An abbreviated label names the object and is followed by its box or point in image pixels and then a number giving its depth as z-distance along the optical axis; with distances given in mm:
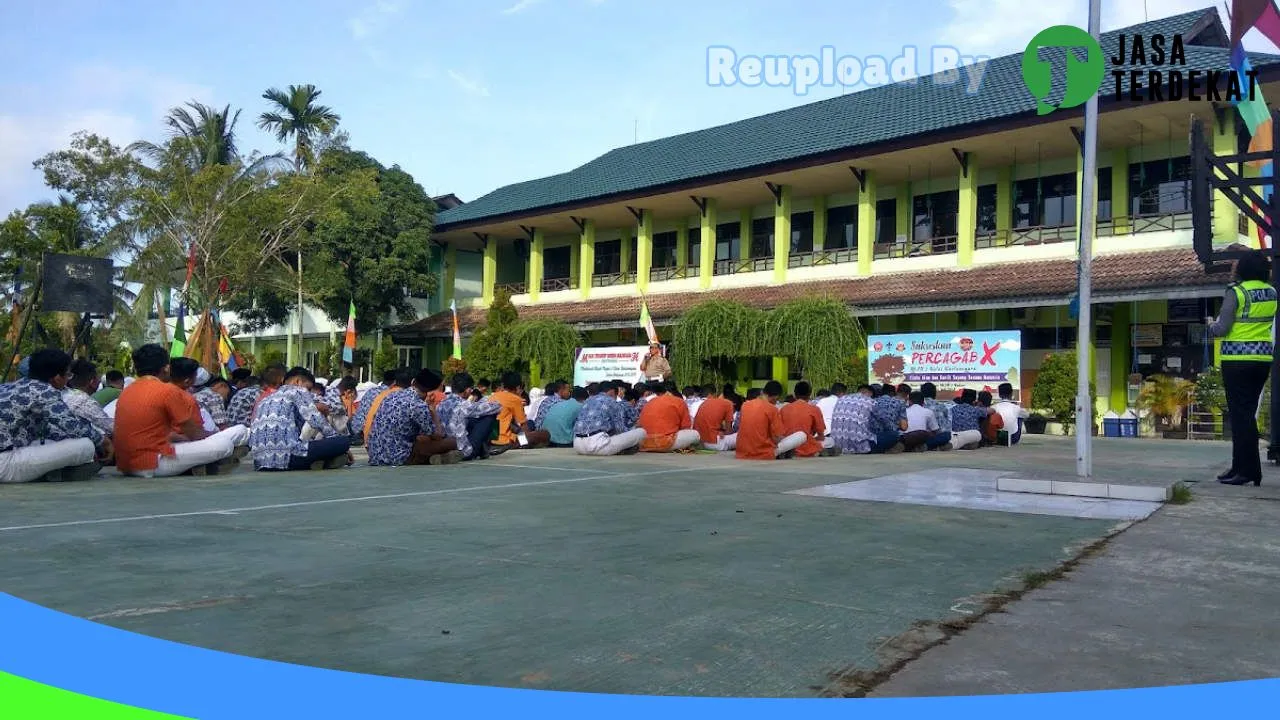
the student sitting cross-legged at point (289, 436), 9852
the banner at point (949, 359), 20266
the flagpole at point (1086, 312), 8227
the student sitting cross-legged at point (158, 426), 8773
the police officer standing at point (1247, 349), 7953
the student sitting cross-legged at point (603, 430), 13055
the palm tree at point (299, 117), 39531
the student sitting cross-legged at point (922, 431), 14438
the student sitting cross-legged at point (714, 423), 14422
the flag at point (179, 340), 16359
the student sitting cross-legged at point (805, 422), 12891
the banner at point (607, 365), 25141
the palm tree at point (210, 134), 33812
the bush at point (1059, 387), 20219
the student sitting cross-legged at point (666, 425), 13836
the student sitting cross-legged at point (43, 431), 8023
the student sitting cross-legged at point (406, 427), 10727
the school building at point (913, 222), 20516
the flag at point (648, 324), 24578
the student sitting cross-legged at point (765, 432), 12391
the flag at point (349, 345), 17656
